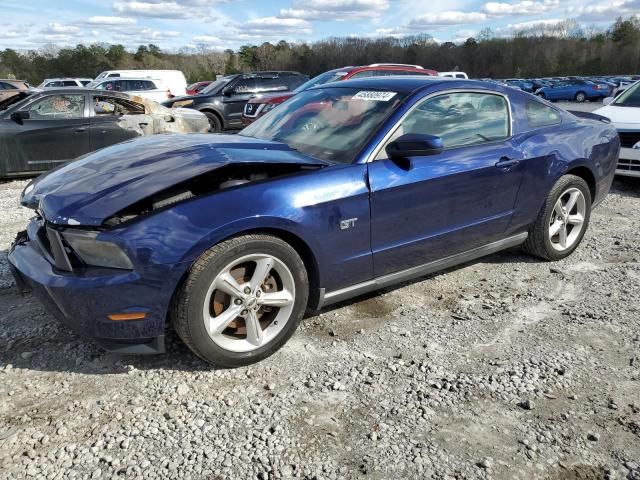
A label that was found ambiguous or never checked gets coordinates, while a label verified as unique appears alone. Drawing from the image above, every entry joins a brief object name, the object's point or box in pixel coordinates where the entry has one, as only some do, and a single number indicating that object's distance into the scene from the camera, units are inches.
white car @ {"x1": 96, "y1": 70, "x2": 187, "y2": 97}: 761.0
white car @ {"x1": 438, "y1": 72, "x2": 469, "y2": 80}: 850.1
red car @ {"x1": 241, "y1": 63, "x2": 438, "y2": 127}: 400.2
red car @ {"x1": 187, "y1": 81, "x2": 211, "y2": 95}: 892.2
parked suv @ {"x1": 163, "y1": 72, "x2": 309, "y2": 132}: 510.0
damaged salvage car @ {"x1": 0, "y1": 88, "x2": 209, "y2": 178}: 299.7
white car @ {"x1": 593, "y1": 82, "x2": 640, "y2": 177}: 266.8
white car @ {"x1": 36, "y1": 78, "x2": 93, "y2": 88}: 1066.7
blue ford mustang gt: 99.3
